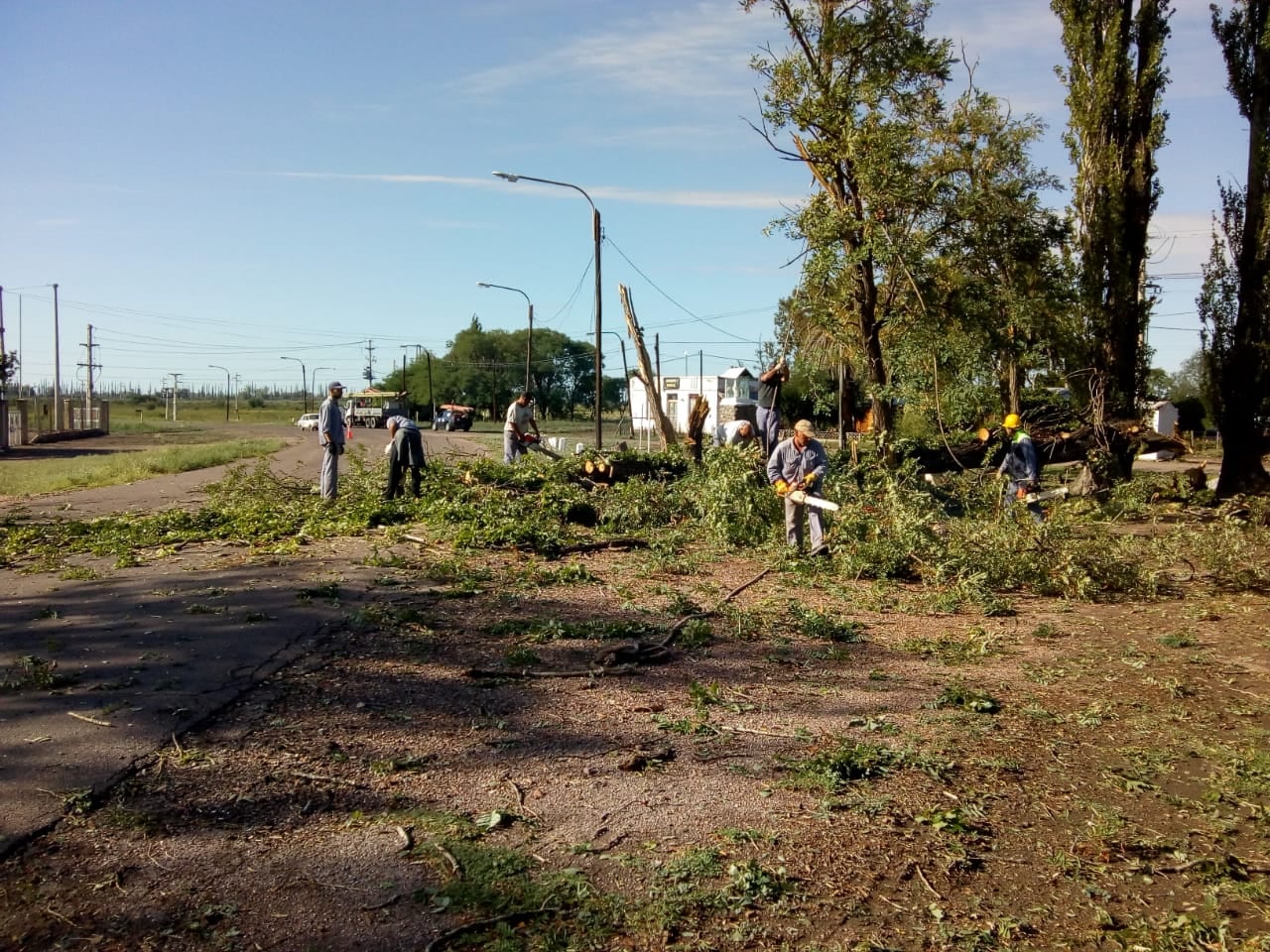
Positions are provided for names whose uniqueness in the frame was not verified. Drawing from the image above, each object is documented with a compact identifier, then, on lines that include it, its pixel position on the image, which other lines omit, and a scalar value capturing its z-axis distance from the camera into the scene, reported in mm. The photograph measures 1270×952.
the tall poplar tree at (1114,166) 18359
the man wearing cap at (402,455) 15383
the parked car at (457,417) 65438
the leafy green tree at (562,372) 95750
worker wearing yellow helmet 13703
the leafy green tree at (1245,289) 18266
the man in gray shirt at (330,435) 15984
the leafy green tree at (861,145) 16281
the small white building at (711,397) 43844
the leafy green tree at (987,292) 17297
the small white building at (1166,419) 41500
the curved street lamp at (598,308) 26906
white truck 74312
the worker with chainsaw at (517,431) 19719
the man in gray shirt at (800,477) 12305
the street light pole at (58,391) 53272
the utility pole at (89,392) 58594
